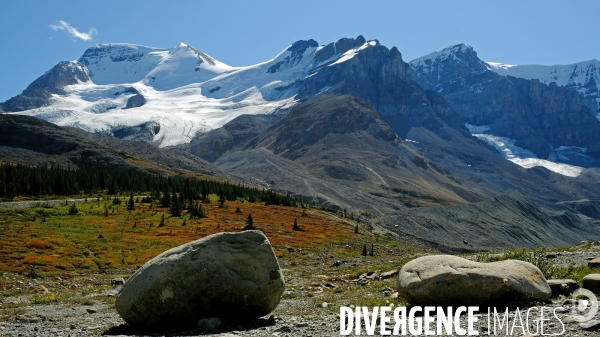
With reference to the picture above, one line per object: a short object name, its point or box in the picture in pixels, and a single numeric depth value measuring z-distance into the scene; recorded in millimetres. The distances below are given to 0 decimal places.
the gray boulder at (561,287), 17094
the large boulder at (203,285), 15820
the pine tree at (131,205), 75194
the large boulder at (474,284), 16016
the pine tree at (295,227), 75300
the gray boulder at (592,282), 16719
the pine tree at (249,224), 64109
